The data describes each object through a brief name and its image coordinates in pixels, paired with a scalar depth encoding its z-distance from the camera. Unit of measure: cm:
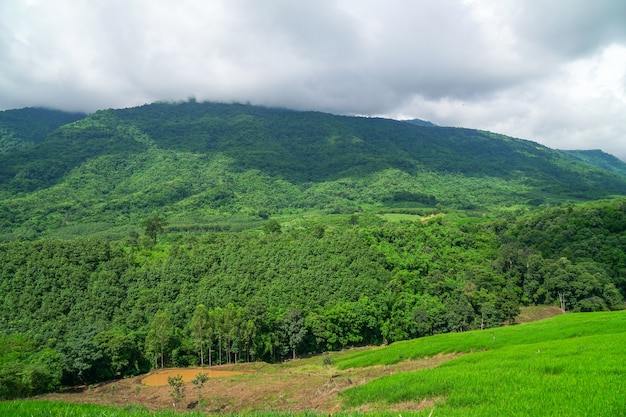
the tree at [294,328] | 7162
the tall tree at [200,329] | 6625
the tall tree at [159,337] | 6469
